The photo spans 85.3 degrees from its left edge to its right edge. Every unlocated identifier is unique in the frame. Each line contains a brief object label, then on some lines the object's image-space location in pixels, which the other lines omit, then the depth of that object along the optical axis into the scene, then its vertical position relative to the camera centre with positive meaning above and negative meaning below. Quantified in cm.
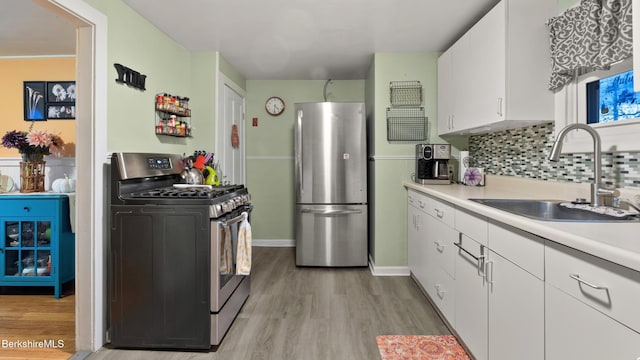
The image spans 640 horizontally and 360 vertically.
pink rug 201 -103
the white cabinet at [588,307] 84 -36
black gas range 205 -55
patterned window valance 153 +69
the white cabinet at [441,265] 219 -61
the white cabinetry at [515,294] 125 -47
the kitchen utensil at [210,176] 305 +1
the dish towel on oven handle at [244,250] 236 -51
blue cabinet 284 -53
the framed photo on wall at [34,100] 345 +76
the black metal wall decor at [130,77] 231 +70
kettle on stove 291 +1
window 160 +38
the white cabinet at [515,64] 212 +71
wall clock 470 +96
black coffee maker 315 +13
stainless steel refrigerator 371 -5
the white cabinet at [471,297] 173 -64
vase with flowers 300 +22
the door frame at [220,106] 353 +74
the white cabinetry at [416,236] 287 -53
